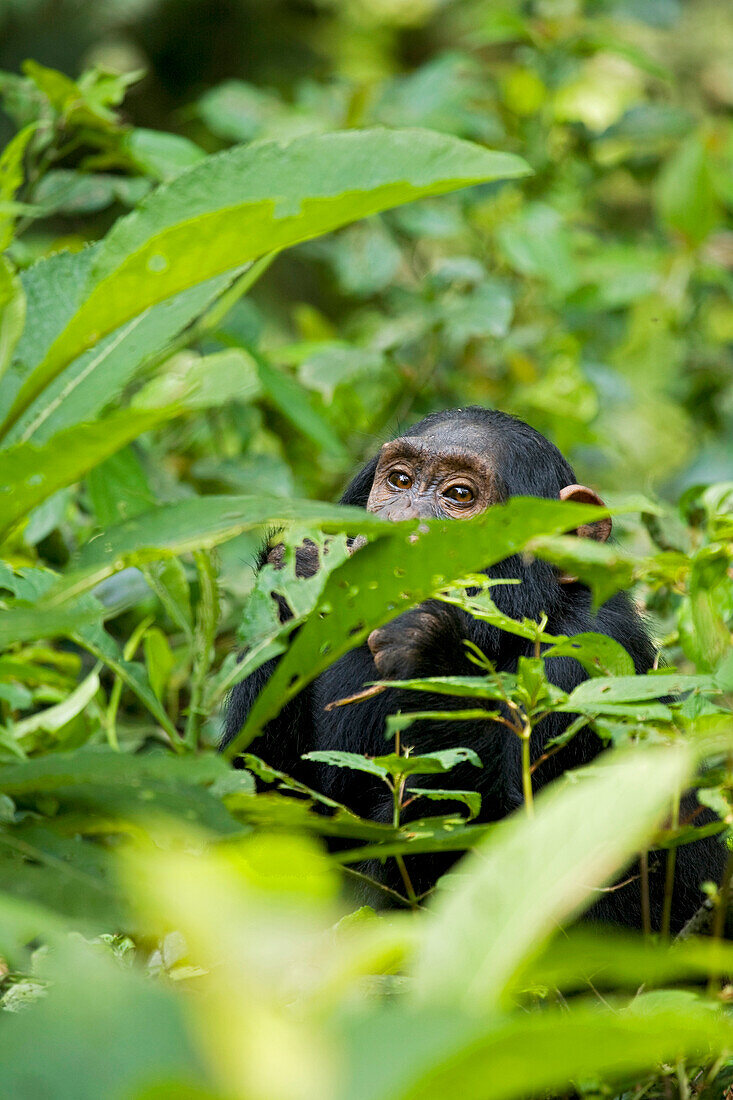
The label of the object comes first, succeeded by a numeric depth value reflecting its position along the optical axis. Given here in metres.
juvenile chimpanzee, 6.96
